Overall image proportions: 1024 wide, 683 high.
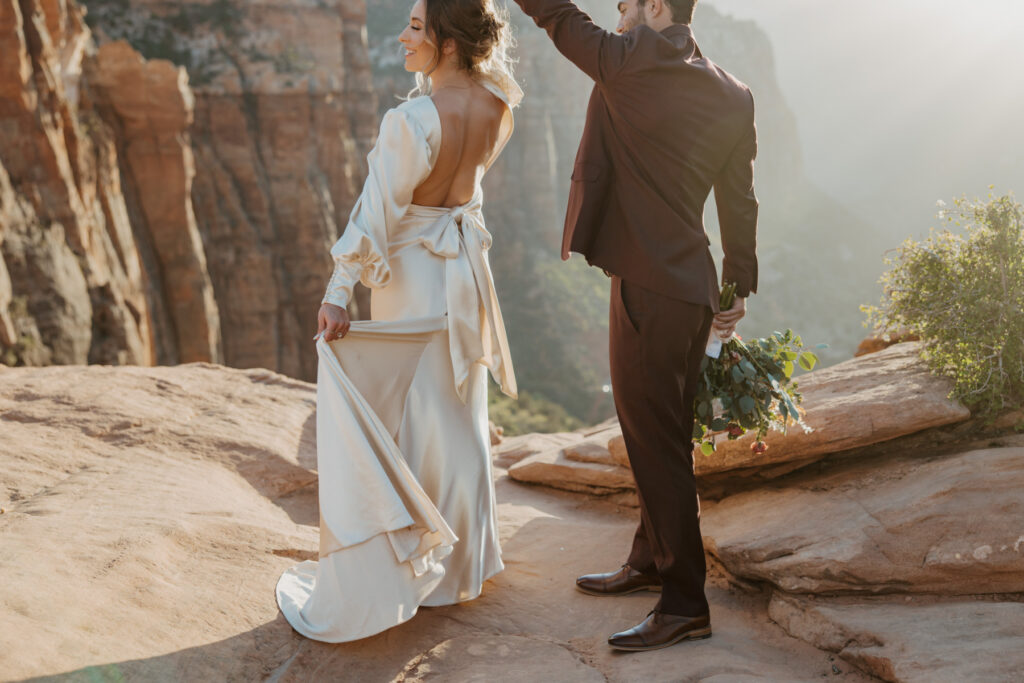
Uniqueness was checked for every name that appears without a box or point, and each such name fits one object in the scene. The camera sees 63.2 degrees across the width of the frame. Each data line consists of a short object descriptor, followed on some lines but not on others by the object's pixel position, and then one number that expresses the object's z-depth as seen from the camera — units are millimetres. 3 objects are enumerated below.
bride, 2814
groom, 2629
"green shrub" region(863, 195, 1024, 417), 3717
